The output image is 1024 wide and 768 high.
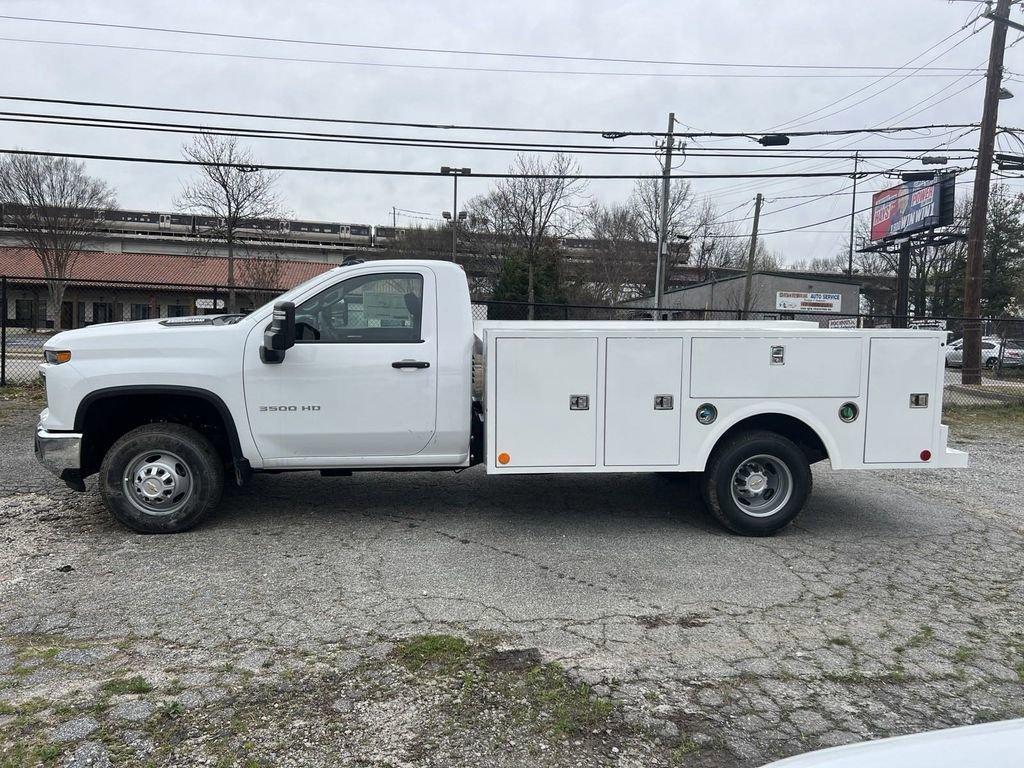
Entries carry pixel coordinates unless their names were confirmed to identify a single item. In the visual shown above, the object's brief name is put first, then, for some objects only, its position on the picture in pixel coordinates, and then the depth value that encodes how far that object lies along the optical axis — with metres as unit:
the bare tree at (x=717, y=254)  61.09
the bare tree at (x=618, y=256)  43.25
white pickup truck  5.61
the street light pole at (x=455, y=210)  37.81
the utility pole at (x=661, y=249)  27.65
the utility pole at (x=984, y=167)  19.42
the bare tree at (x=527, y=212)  39.97
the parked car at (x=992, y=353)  24.92
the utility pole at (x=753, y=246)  36.11
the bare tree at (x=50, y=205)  42.19
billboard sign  30.00
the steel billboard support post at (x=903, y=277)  31.80
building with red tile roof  42.19
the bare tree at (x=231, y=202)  33.84
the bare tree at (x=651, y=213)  46.72
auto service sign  35.28
